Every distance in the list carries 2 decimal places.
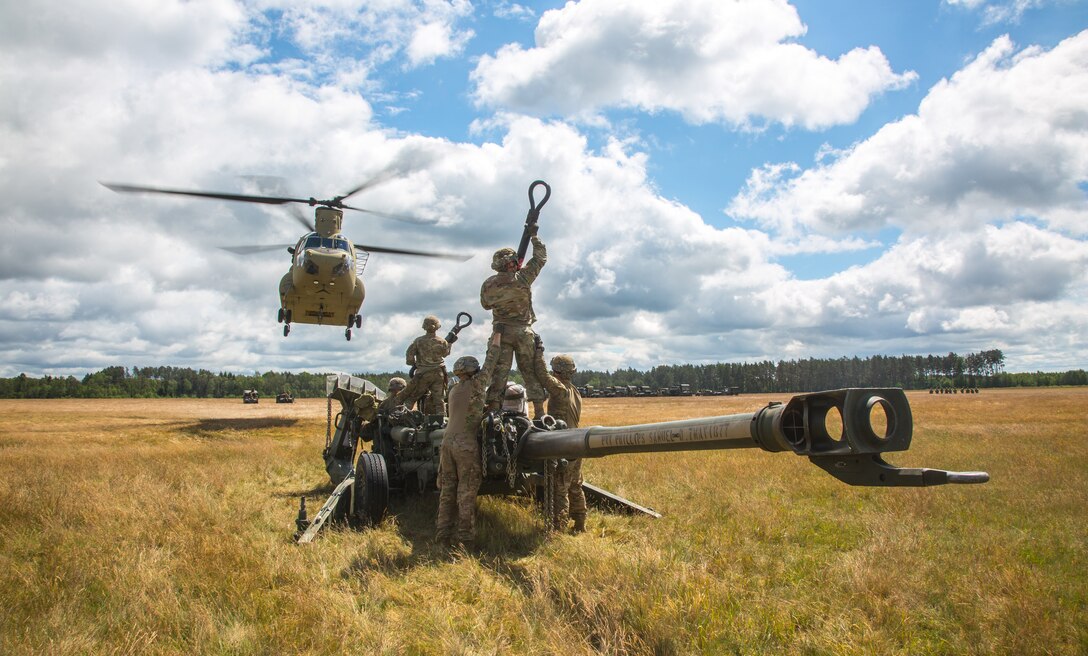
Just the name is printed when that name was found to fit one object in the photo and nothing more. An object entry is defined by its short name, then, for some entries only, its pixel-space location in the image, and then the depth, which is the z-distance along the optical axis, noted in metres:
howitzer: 3.27
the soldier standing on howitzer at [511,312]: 8.20
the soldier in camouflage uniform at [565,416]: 8.06
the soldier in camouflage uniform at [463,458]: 7.48
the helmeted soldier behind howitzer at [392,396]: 11.08
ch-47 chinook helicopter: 23.78
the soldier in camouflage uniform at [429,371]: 12.29
